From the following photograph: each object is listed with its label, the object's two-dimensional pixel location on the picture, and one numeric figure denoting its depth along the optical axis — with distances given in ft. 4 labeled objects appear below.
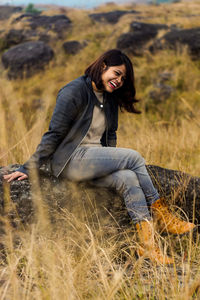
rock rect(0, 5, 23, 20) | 65.90
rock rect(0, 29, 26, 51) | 43.73
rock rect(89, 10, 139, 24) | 56.24
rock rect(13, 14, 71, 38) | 47.37
